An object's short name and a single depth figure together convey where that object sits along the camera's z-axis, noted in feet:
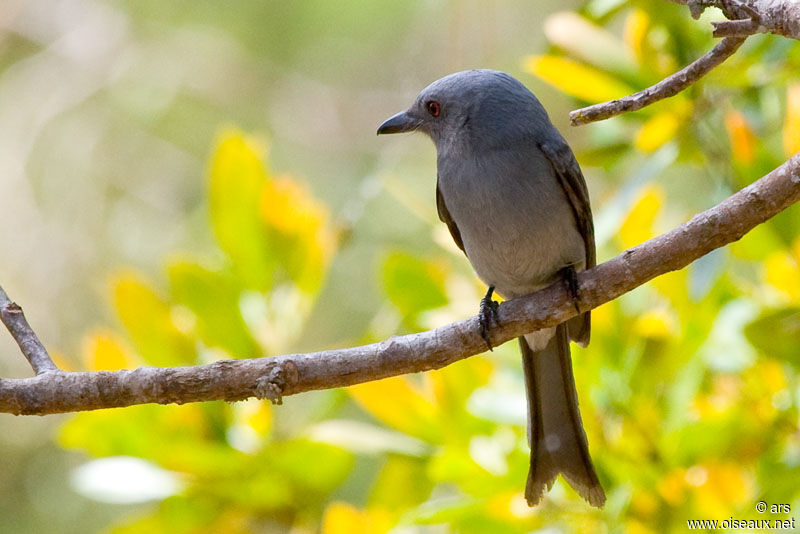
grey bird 22.25
